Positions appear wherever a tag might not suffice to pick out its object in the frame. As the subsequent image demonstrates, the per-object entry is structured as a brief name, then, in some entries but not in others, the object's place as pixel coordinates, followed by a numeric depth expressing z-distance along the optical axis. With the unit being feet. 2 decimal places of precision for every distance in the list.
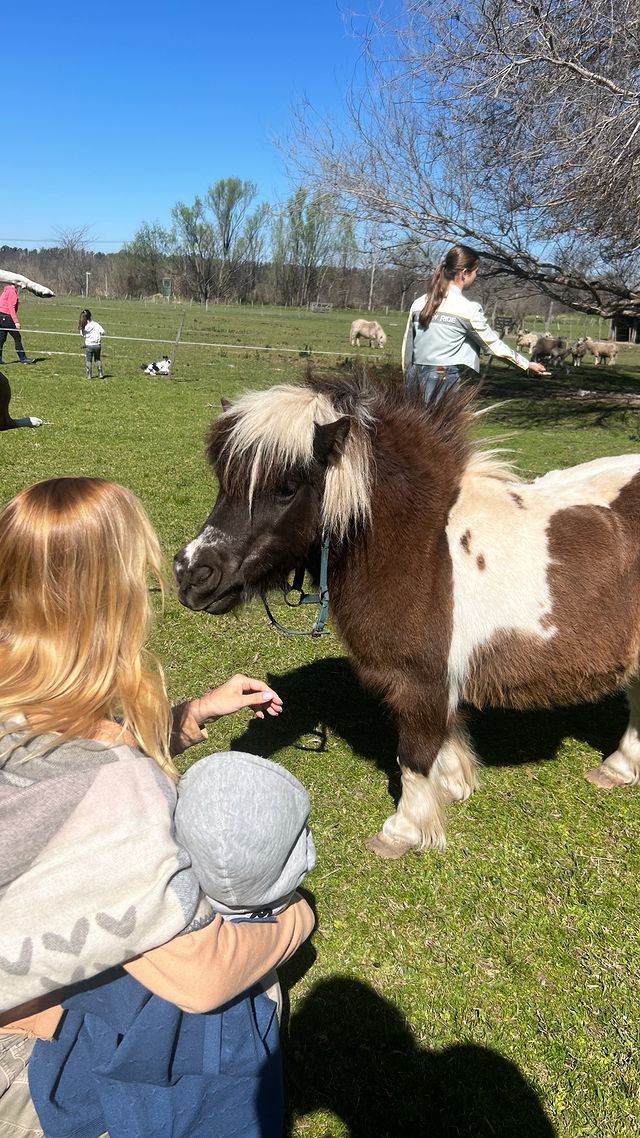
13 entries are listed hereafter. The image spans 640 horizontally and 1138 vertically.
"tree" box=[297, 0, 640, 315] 35.99
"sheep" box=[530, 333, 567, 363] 86.74
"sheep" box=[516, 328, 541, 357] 90.48
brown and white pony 8.71
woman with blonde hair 3.82
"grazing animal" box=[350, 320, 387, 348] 100.78
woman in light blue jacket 19.38
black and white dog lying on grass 58.49
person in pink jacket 53.93
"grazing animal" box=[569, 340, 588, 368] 96.02
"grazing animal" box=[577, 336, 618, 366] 96.84
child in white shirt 53.47
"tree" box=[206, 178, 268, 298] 233.55
